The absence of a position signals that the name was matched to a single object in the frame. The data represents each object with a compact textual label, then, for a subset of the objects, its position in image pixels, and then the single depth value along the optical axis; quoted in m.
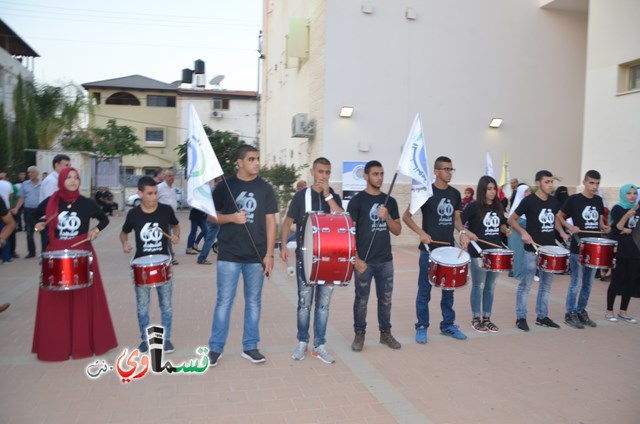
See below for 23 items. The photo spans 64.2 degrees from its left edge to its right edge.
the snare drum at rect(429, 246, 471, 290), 5.68
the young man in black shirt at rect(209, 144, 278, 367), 5.11
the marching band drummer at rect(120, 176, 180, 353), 5.38
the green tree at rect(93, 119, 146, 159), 33.75
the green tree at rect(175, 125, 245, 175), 20.47
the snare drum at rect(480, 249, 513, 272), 6.18
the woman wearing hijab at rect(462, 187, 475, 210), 12.62
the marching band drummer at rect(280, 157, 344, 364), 5.34
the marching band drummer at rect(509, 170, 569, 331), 6.68
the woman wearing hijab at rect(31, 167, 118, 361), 5.14
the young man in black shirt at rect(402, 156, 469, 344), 6.07
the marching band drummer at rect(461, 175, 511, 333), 6.42
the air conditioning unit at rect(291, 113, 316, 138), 15.36
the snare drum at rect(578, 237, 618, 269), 6.50
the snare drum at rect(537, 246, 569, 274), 6.39
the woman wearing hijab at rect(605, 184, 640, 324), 6.94
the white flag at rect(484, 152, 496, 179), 12.15
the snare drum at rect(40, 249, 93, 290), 4.86
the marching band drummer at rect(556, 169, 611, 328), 6.88
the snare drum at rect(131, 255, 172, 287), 5.11
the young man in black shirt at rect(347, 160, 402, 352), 5.56
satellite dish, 35.75
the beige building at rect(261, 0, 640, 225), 14.68
